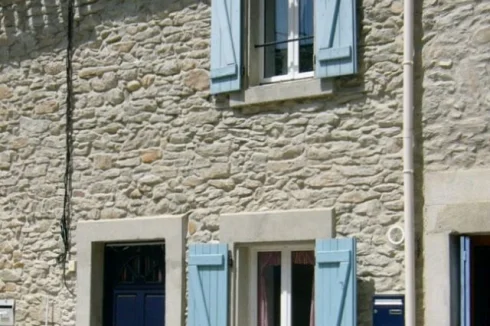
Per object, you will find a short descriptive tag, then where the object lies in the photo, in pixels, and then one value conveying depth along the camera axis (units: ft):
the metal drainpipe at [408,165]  28.09
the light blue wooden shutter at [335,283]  28.78
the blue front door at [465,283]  27.37
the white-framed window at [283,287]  31.12
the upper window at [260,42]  31.89
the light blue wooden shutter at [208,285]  31.27
